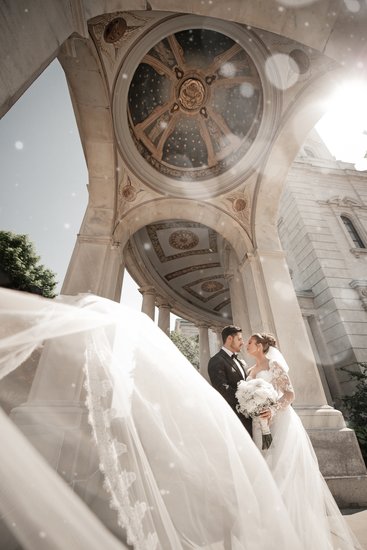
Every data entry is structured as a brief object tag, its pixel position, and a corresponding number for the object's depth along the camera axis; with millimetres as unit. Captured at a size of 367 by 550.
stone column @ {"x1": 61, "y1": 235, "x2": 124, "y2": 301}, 5500
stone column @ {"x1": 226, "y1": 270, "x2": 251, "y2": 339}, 7384
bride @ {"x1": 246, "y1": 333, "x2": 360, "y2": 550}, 1969
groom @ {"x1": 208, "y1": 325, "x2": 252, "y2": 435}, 2791
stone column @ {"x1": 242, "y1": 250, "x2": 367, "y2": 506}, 3949
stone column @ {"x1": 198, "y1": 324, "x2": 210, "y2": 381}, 11384
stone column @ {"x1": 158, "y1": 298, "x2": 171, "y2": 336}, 11308
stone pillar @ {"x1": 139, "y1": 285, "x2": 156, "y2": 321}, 10414
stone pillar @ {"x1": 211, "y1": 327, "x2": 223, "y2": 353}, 14578
